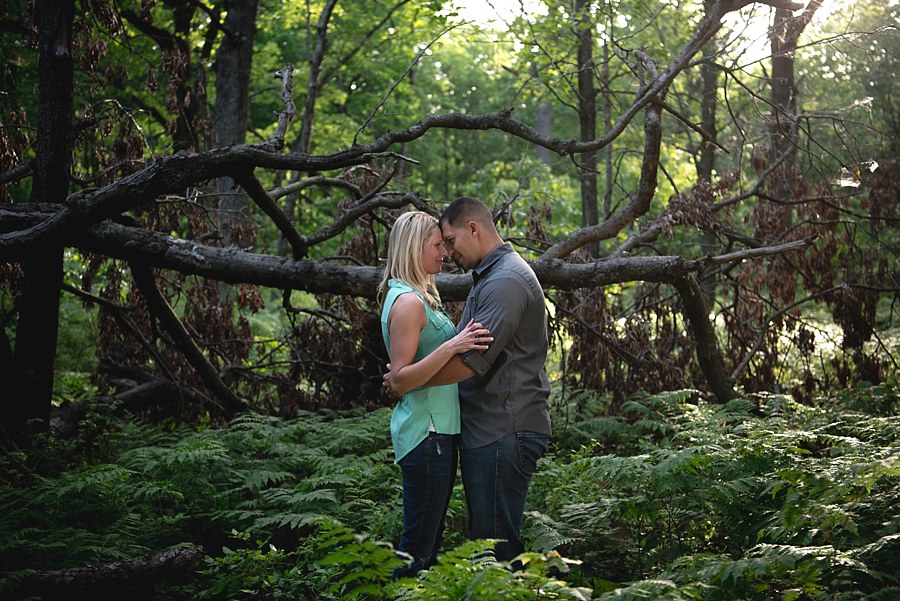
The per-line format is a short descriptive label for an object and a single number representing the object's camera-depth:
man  3.94
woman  4.01
